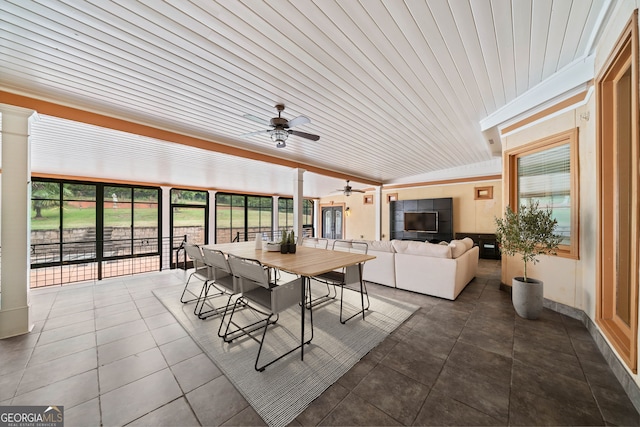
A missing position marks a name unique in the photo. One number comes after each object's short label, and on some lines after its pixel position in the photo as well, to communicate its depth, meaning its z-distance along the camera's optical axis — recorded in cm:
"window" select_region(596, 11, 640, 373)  190
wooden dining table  211
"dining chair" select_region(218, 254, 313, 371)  202
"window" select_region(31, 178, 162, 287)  575
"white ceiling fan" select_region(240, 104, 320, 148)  266
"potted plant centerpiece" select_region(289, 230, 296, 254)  310
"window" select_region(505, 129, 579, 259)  276
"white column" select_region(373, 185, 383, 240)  891
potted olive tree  268
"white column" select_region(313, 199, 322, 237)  1218
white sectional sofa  345
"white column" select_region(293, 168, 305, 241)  534
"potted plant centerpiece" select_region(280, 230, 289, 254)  309
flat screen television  761
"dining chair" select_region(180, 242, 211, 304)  317
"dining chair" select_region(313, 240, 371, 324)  278
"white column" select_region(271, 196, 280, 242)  1017
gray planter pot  274
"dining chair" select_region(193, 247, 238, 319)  262
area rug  164
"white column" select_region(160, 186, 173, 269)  692
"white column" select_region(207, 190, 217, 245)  808
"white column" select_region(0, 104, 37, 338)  241
